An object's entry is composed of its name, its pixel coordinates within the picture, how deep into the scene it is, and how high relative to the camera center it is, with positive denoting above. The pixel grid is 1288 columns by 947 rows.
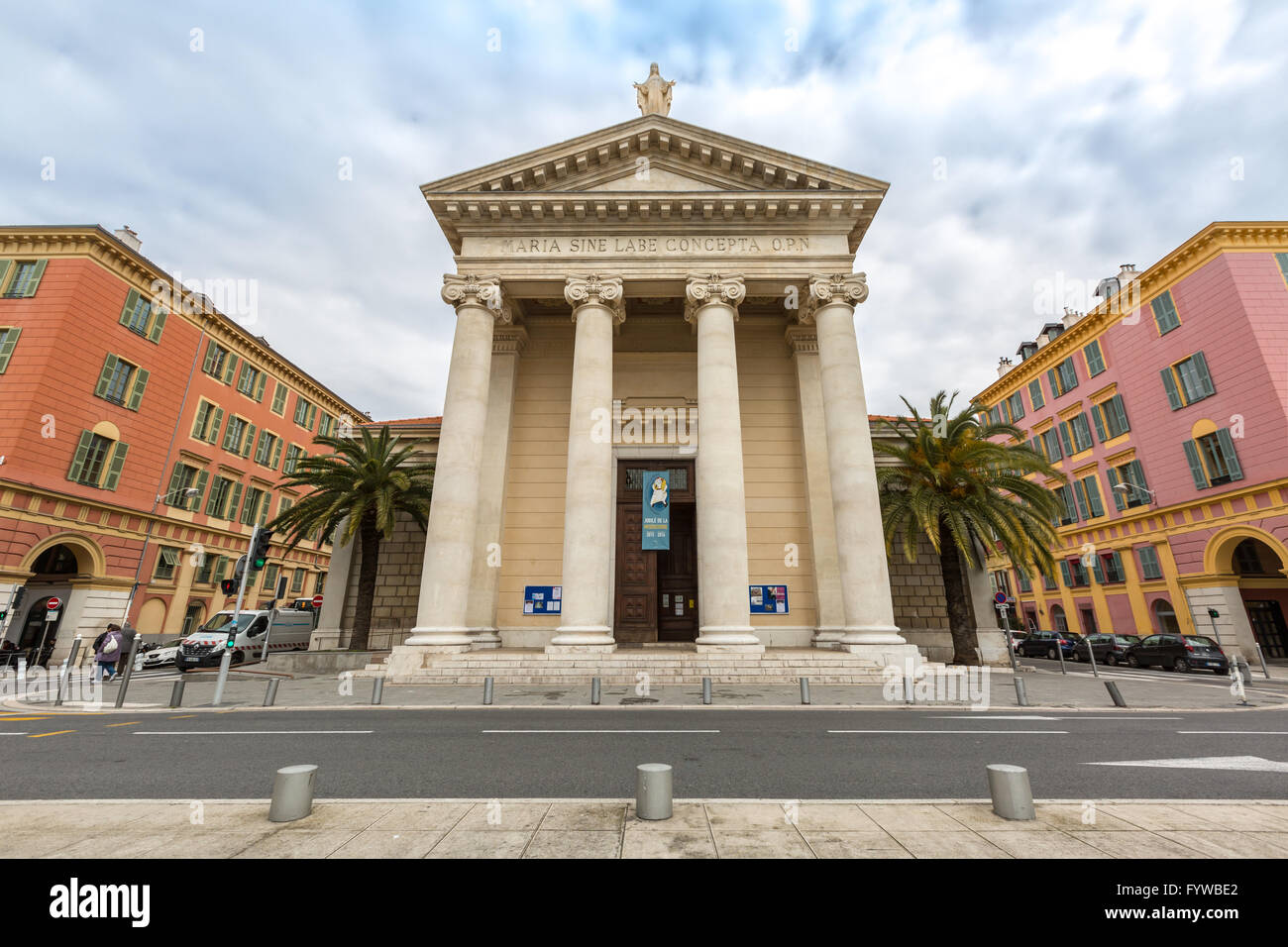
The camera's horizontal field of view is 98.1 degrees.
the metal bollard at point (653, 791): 4.36 -1.23
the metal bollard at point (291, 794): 4.39 -1.27
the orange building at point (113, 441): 22.83 +8.64
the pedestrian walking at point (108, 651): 16.09 -0.65
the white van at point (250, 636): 22.38 -0.35
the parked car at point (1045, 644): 29.02 -0.72
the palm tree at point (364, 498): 20.05 +4.59
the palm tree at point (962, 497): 18.23 +4.34
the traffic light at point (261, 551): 12.89 +1.74
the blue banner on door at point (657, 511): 18.52 +3.85
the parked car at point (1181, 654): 21.98 -0.95
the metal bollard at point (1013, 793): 4.43 -1.26
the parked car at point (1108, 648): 26.00 -0.83
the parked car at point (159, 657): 23.33 -1.18
